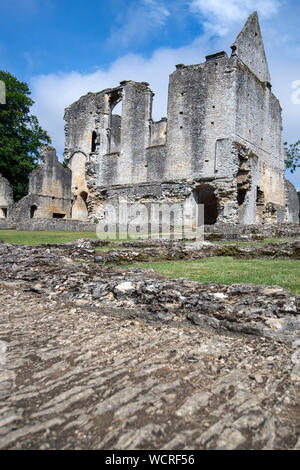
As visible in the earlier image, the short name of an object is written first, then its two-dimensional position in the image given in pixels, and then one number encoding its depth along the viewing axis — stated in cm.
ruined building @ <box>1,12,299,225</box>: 2053
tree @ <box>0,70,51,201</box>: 2925
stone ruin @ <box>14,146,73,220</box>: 2411
